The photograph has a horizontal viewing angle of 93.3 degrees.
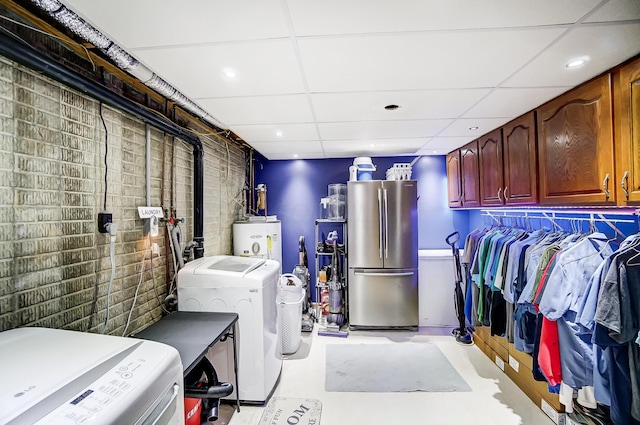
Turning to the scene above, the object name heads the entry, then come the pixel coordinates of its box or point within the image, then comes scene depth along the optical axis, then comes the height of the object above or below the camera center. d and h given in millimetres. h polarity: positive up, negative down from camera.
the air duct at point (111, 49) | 1178 +803
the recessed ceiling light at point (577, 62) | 1575 +791
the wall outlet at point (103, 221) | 1615 -16
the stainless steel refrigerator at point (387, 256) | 3682 -519
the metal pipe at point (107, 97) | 1114 +613
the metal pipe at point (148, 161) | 2010 +375
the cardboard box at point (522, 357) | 2396 -1207
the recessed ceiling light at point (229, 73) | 1667 +805
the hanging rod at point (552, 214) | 1888 -24
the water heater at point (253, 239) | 3449 -271
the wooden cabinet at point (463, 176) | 3330 +433
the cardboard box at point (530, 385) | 2123 -1356
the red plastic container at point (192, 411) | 1590 -1049
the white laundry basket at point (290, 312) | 3066 -994
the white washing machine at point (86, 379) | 750 -464
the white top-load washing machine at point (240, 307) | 2166 -654
